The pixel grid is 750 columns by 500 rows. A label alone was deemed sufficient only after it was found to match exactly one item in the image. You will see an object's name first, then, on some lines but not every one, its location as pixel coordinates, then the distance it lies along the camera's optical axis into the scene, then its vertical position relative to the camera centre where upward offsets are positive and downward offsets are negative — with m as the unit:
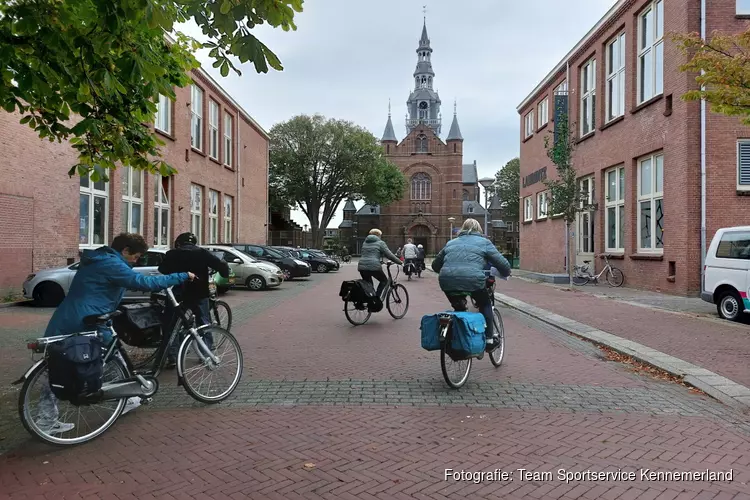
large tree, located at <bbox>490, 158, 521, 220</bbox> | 71.38 +8.76
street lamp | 28.33 +3.61
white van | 10.22 -0.40
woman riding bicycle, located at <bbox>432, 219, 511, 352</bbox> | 5.79 -0.17
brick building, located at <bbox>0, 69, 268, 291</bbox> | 13.88 +2.09
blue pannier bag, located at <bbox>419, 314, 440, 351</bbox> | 5.40 -0.81
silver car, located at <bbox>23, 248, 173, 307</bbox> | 12.38 -0.76
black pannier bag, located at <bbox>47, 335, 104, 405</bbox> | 3.83 -0.83
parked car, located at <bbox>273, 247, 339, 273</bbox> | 29.81 -0.52
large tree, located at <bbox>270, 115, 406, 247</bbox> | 49.84 +8.28
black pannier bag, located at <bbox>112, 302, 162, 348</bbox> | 5.08 -0.70
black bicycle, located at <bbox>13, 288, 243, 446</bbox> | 3.88 -1.06
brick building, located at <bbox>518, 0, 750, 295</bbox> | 14.70 +3.16
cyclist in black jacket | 5.57 -0.19
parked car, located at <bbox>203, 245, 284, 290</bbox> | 17.72 -0.70
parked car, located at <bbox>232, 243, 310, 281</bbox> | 22.00 -0.43
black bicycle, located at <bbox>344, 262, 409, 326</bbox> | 9.77 -1.01
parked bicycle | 18.58 -0.81
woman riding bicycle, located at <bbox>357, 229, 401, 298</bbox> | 9.75 -0.14
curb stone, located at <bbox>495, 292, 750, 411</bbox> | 5.36 -1.37
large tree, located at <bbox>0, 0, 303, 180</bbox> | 3.92 +1.68
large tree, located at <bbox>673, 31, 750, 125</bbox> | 9.57 +3.21
